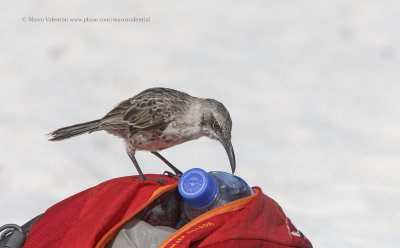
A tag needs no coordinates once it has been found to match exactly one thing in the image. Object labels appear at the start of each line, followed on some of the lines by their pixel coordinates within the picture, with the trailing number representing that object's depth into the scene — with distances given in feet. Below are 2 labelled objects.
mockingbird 23.53
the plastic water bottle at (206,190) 15.61
